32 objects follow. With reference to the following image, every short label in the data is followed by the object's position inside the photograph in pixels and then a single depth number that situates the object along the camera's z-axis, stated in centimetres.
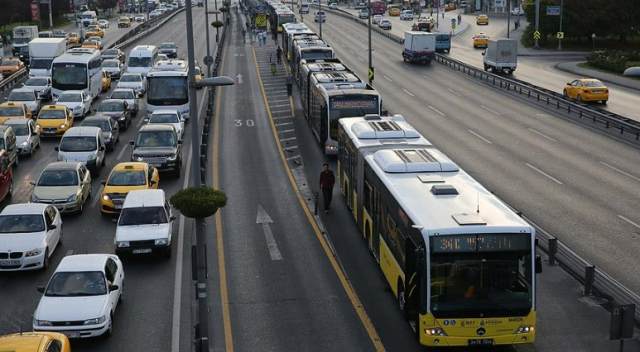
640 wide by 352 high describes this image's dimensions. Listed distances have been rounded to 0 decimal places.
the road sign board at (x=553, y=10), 8825
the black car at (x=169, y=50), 8069
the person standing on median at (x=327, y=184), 2922
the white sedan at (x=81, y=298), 1839
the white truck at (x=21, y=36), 9025
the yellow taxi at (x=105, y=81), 6034
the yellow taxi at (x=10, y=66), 6662
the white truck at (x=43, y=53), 6206
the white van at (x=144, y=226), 2422
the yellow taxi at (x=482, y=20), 12700
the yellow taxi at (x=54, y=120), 4316
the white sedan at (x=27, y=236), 2320
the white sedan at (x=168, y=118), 4178
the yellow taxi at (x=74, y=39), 9381
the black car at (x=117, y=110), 4538
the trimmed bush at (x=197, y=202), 1864
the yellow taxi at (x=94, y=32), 10314
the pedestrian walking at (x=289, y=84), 5688
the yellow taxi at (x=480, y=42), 9656
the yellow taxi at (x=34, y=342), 1430
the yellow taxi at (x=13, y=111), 4409
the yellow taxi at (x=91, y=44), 7925
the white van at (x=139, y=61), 6303
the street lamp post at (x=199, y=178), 1805
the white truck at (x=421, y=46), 7562
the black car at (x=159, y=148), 3441
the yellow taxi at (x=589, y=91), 5488
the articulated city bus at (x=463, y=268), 1659
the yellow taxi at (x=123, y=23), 12700
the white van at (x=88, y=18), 12097
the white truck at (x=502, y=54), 6862
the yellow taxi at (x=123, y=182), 2916
